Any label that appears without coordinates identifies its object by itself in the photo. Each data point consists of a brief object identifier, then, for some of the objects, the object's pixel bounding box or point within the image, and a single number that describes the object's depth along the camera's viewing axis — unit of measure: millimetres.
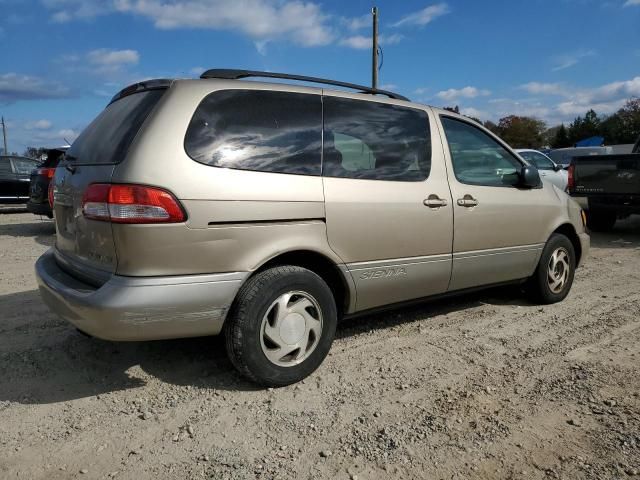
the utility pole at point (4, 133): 61400
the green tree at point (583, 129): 70312
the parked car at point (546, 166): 13086
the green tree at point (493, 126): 75025
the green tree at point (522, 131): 79188
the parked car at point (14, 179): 13336
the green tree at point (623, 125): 66000
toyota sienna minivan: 2641
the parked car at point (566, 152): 22453
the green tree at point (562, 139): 72750
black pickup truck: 8484
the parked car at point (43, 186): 9391
